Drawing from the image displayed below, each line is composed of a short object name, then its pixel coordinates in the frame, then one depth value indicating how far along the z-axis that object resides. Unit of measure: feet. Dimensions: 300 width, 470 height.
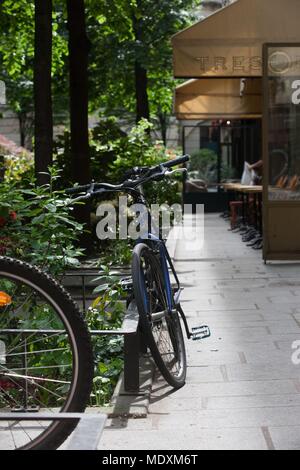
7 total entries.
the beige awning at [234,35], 35.60
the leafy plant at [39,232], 16.70
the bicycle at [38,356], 10.26
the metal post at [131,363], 14.82
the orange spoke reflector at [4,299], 10.66
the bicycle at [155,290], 14.99
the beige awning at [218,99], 58.18
